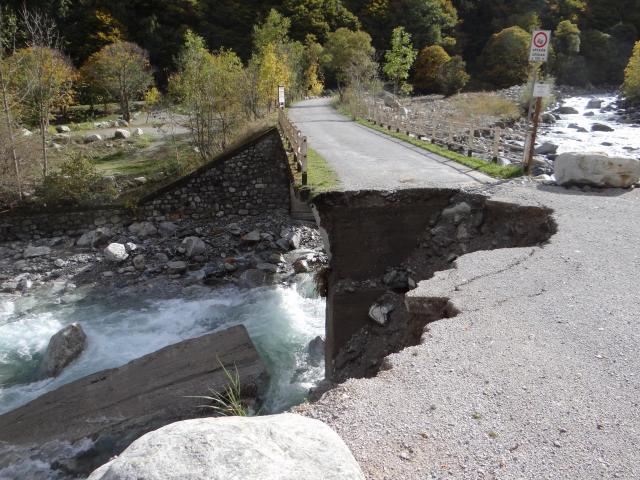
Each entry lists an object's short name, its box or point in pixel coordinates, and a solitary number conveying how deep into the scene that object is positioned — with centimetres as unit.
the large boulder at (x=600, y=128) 2895
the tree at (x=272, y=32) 3384
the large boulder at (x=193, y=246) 1580
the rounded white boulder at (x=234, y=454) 264
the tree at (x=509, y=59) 4953
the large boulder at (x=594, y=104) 3970
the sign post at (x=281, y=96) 1931
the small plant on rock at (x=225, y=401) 775
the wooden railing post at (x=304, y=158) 1036
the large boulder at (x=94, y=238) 1627
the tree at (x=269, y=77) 2566
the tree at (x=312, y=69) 4247
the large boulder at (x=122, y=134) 2769
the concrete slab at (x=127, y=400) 765
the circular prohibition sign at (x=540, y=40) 1043
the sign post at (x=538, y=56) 1040
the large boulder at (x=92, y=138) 2659
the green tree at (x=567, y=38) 5256
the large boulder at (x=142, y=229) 1689
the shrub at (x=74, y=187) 1695
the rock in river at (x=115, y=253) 1517
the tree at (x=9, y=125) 1698
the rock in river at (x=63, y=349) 998
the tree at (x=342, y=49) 4384
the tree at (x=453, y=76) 4722
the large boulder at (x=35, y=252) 1545
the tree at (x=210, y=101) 2102
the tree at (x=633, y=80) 3488
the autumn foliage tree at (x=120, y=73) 3359
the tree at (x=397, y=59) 3578
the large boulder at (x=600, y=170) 992
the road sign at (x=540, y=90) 1038
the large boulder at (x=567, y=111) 3690
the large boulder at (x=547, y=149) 2179
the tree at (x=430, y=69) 4872
